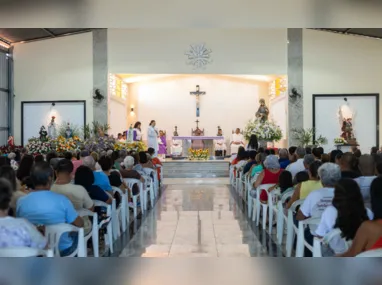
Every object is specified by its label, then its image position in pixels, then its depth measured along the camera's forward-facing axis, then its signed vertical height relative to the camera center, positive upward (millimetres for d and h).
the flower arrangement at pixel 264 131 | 11531 +275
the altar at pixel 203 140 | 16438 +55
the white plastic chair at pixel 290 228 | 4297 -815
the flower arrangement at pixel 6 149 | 9945 -125
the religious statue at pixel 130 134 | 14102 +266
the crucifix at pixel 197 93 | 17938 +1875
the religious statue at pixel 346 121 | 14656 +656
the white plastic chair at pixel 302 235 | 3631 -753
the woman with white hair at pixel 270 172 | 5969 -383
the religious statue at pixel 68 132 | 14234 +320
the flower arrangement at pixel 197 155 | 14703 -394
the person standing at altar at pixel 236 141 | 16812 +45
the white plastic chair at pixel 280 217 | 4938 -804
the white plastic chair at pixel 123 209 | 5641 -817
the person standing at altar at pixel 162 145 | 16700 -86
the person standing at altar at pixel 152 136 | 14625 +208
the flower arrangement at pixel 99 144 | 9039 -21
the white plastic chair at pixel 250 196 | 6784 -789
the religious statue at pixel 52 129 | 14708 +445
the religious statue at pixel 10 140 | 13318 +96
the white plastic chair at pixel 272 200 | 5480 -699
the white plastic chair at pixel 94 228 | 3910 -745
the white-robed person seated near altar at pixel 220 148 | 17094 -207
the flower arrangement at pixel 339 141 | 13417 +22
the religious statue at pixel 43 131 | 13350 +353
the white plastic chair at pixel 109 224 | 4684 -854
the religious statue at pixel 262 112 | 15062 +995
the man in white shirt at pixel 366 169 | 4232 -262
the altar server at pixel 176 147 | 16703 -160
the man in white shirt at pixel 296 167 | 6332 -338
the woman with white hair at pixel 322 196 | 3631 -418
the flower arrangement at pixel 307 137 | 14242 +153
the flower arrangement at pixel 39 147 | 8539 -70
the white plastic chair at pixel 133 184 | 6711 -598
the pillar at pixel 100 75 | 14734 +2140
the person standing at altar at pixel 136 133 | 14172 +280
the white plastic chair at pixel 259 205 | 5943 -819
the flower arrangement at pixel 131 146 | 9784 -71
